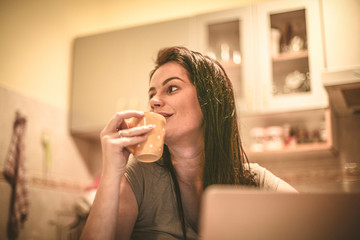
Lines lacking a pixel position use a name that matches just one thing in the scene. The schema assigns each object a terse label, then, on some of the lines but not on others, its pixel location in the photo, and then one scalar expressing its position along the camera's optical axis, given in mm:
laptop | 479
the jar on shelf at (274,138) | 2158
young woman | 963
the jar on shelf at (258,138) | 2189
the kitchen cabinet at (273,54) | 2094
